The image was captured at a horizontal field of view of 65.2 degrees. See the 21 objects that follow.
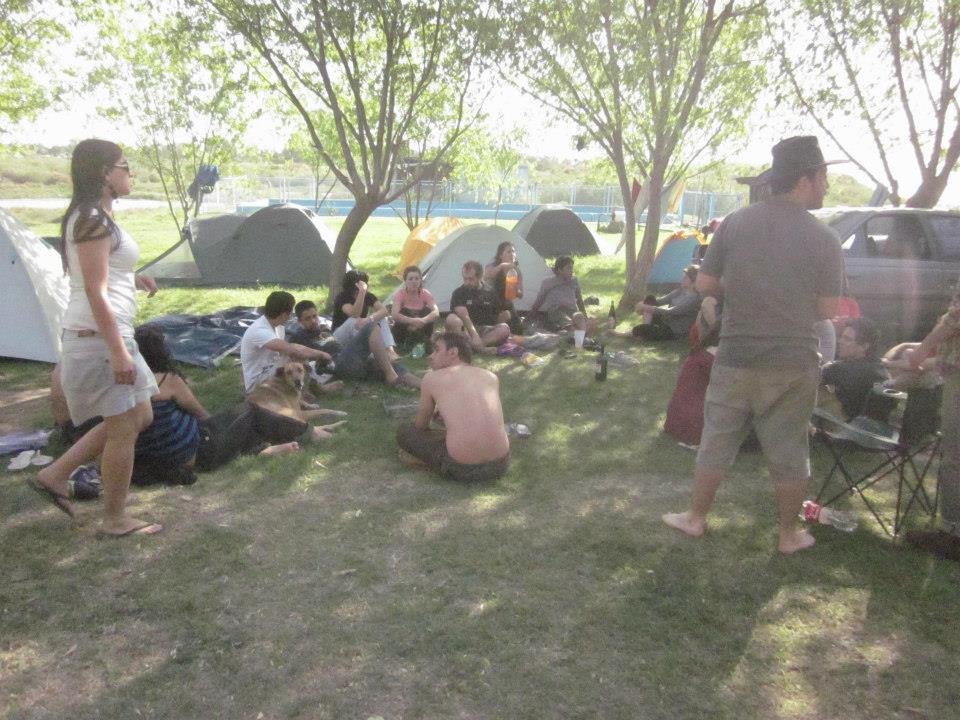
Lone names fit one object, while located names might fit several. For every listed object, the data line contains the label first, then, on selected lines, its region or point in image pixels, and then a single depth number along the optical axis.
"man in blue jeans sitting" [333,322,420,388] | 6.19
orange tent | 11.59
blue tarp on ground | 6.78
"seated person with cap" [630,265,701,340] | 7.80
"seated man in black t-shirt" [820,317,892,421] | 4.48
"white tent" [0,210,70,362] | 6.39
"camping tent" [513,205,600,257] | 15.88
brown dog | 4.76
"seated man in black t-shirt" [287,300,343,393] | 5.97
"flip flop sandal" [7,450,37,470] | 4.22
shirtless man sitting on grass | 4.10
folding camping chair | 3.51
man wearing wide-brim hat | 2.96
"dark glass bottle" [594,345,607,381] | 6.49
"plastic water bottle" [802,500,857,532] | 3.69
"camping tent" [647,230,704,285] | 11.41
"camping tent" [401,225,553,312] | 9.34
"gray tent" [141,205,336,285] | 11.22
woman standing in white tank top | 2.79
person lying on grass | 3.95
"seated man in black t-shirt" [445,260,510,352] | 7.88
